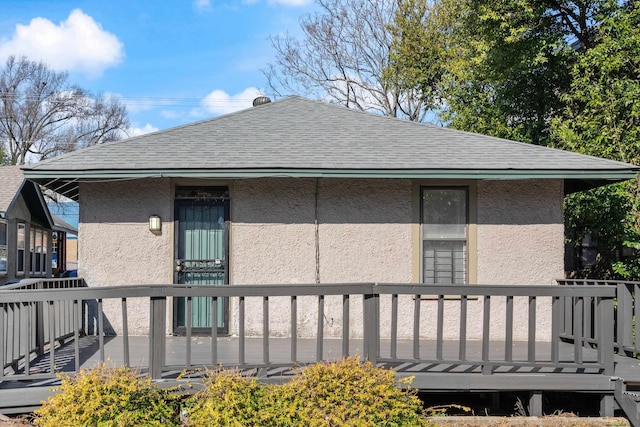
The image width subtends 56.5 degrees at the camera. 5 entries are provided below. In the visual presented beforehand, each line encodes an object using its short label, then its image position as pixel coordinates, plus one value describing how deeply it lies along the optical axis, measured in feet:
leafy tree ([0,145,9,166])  117.23
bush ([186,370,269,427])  14.99
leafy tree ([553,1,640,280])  33.81
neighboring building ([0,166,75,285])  57.47
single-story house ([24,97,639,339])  26.68
